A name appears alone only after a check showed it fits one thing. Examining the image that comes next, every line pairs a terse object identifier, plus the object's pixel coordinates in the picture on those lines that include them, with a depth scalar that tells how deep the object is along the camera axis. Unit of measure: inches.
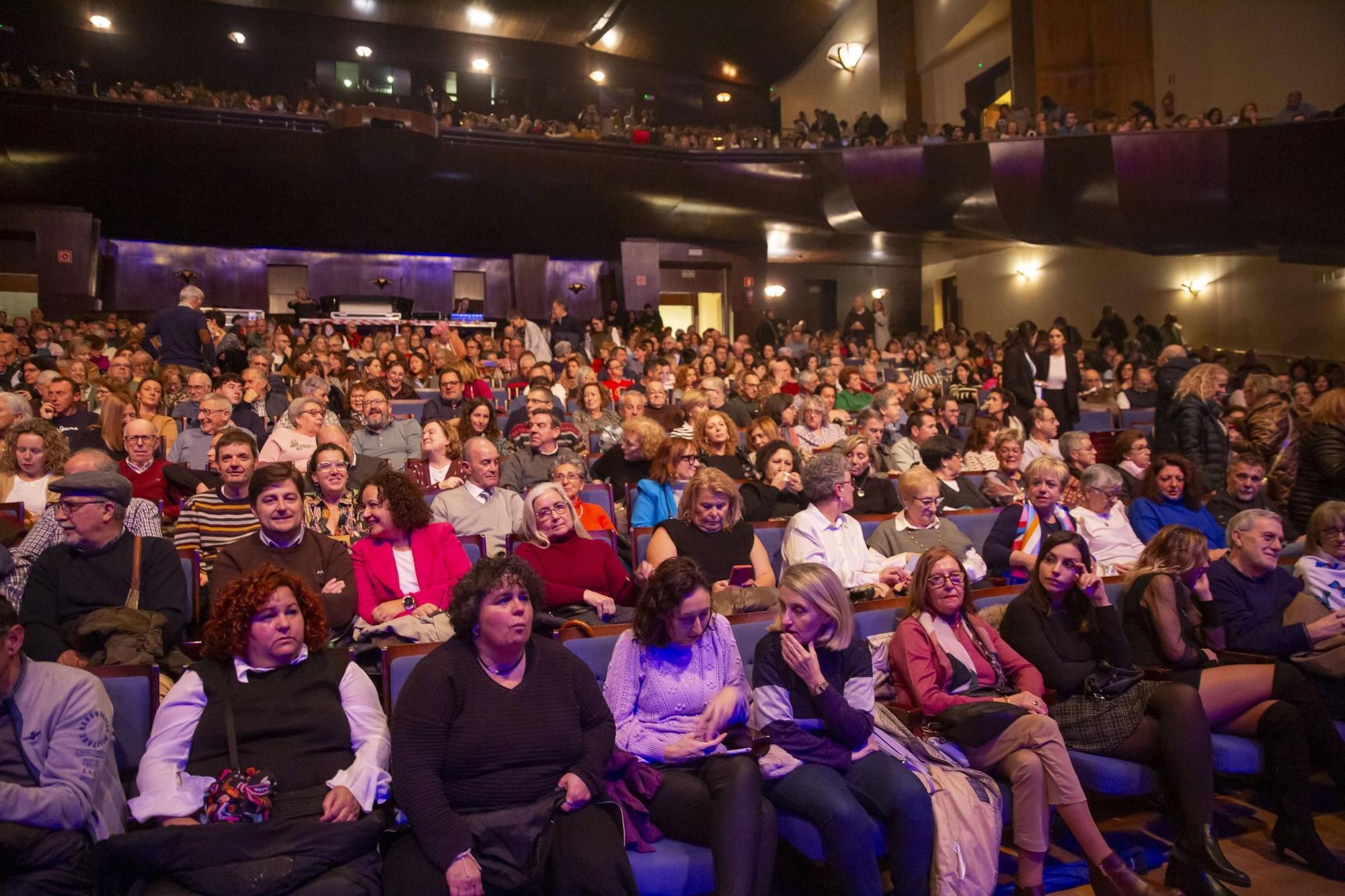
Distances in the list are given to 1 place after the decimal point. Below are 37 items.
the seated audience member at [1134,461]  172.4
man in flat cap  92.7
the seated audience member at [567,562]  107.3
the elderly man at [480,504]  133.5
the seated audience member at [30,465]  131.6
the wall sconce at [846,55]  588.7
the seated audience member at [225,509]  115.0
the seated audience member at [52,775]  66.5
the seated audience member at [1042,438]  198.4
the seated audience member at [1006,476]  169.2
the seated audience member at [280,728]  71.9
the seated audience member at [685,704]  78.7
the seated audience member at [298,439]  162.6
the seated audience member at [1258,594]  104.8
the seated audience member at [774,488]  155.3
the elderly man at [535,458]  157.2
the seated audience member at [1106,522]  137.9
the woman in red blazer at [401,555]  105.1
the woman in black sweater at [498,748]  71.9
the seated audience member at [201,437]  161.9
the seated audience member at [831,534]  122.5
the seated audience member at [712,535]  118.1
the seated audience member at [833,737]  78.7
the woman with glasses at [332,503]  123.5
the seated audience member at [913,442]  197.6
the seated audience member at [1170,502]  140.8
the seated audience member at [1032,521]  131.3
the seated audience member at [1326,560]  110.2
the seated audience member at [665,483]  141.1
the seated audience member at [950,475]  165.9
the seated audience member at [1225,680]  93.6
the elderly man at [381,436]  179.9
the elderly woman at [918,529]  131.3
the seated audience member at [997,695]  84.5
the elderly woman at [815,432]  200.8
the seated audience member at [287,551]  97.7
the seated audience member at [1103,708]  85.6
